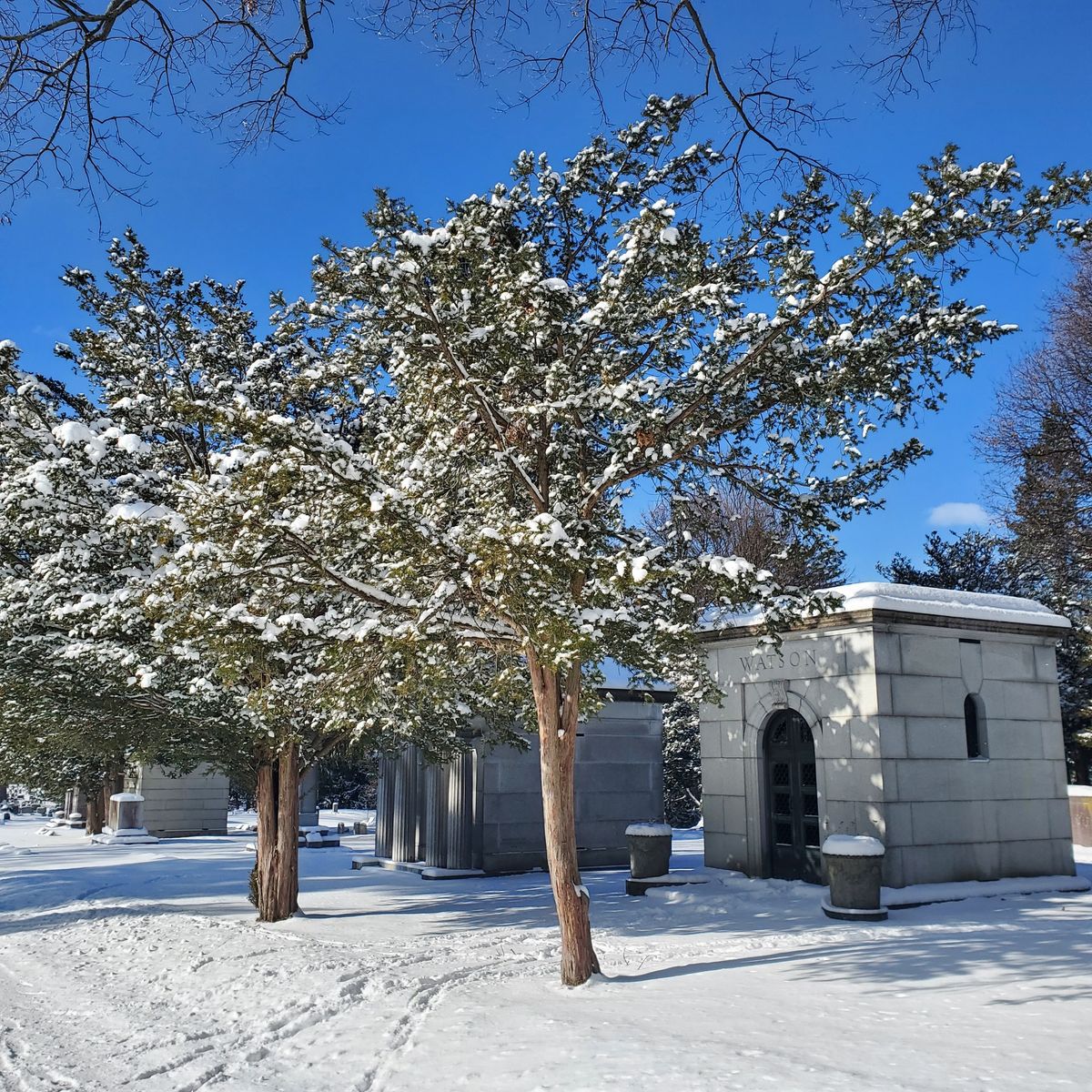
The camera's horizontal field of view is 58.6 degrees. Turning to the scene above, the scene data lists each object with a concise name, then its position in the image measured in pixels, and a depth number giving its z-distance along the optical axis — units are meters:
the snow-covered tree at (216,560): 8.91
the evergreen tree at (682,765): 35.19
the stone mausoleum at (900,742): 14.11
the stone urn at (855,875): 12.18
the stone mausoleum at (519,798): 20.50
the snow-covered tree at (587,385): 8.26
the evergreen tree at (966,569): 35.03
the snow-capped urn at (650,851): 15.70
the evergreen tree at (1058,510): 21.36
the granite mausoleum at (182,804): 34.62
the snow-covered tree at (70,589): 11.85
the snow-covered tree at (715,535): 10.44
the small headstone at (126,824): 31.12
